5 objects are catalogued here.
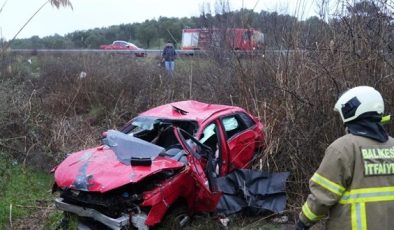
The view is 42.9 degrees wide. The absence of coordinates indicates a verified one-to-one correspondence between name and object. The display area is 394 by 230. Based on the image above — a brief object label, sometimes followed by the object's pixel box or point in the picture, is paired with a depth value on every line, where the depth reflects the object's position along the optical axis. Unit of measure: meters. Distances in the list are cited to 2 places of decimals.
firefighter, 3.41
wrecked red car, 5.93
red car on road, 34.63
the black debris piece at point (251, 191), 7.46
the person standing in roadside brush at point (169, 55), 18.28
